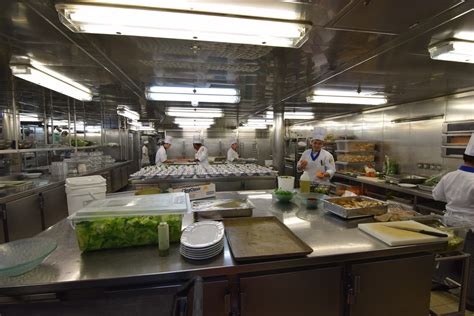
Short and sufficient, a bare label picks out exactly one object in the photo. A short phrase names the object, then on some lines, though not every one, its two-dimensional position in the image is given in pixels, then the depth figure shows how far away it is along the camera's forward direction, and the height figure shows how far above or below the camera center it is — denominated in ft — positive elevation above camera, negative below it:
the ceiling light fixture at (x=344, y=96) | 12.20 +2.54
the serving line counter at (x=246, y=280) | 3.31 -2.33
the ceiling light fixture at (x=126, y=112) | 17.11 +2.38
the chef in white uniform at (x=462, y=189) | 7.36 -1.57
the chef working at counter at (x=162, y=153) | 22.91 -1.25
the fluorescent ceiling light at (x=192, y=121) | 25.16 +2.35
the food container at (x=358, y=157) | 17.85 -1.18
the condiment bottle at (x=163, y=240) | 4.00 -1.75
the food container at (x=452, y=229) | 5.59 -2.40
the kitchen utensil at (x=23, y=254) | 3.35 -1.83
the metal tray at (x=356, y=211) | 5.74 -1.77
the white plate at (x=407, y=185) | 12.82 -2.44
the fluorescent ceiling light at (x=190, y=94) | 11.05 +2.40
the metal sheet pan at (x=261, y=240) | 3.99 -1.97
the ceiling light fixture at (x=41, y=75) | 8.60 +2.68
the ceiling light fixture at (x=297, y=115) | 22.08 +2.78
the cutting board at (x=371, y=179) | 15.08 -2.50
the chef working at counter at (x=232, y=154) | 26.53 -1.52
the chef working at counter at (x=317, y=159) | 12.60 -1.00
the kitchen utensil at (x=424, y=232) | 4.75 -1.91
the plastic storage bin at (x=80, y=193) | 6.38 -1.48
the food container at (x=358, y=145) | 17.76 -0.25
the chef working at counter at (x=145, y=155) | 35.09 -2.37
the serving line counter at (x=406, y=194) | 11.70 -3.12
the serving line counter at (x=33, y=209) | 8.63 -3.00
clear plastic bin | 4.00 -1.49
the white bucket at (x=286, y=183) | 7.78 -1.42
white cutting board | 4.50 -1.92
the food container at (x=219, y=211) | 5.62 -1.75
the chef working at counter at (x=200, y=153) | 19.89 -1.05
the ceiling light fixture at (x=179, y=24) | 4.38 +2.46
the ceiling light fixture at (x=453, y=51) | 6.20 +2.58
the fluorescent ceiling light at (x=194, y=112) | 18.28 +2.44
